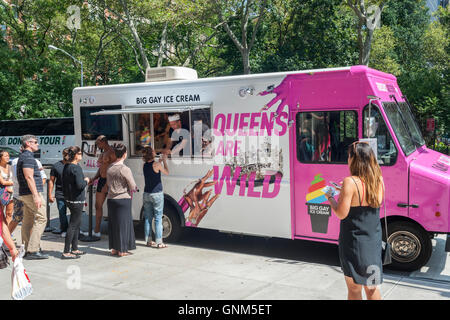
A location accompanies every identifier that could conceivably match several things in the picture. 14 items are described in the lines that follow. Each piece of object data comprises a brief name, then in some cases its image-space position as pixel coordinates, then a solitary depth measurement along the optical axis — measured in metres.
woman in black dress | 3.91
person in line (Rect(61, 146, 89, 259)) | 7.29
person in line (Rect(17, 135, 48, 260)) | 6.96
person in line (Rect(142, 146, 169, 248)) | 7.68
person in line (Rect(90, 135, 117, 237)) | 8.49
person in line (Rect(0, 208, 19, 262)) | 5.99
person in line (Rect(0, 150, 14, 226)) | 7.56
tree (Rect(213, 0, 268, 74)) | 21.20
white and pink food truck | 6.28
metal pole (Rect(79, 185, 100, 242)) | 8.61
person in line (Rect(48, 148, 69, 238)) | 8.80
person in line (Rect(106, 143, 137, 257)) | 7.35
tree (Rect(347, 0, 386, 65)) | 17.81
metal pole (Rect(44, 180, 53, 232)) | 9.10
